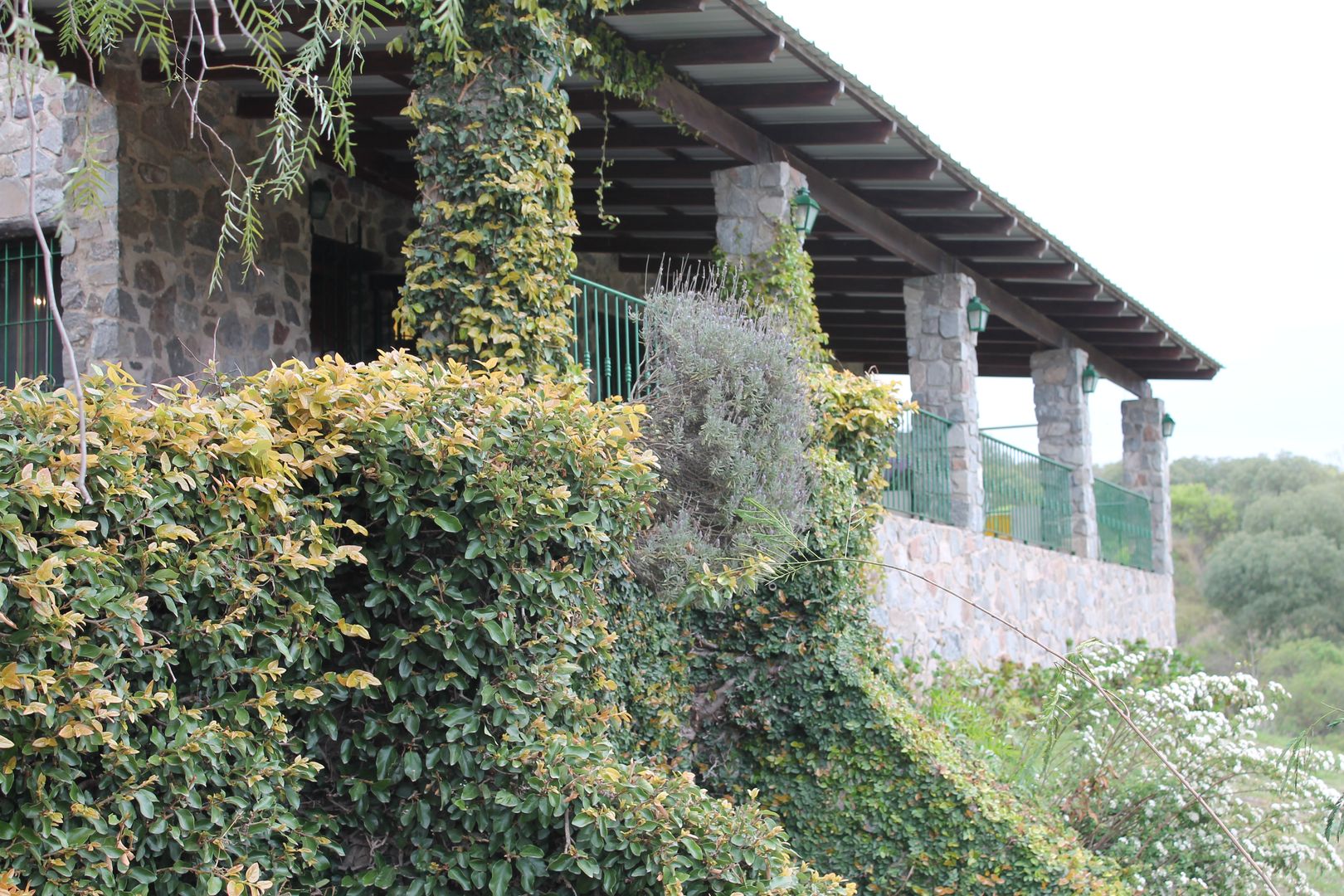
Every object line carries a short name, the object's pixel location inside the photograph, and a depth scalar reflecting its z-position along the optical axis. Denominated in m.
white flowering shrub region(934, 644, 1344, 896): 7.24
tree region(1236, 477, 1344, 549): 33.06
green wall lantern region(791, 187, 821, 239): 8.52
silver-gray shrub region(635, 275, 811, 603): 5.85
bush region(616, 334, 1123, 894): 6.23
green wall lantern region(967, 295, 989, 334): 11.30
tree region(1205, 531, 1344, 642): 30.16
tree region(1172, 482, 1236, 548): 40.62
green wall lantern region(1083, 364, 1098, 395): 14.54
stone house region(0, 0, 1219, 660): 7.35
